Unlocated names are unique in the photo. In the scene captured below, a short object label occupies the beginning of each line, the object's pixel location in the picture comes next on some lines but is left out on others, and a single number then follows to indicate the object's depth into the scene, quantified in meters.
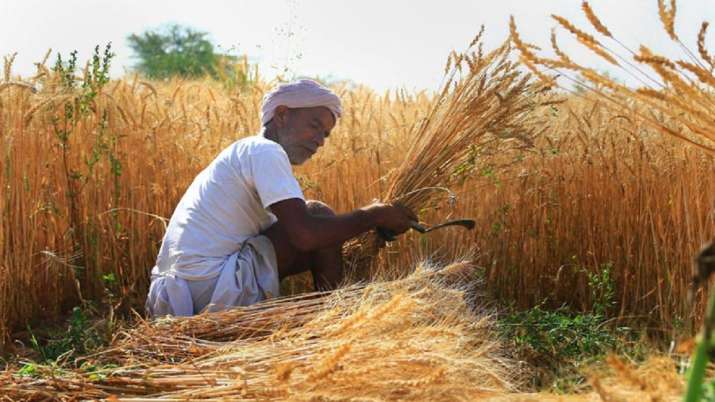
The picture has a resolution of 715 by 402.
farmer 3.04
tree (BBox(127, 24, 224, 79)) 25.78
